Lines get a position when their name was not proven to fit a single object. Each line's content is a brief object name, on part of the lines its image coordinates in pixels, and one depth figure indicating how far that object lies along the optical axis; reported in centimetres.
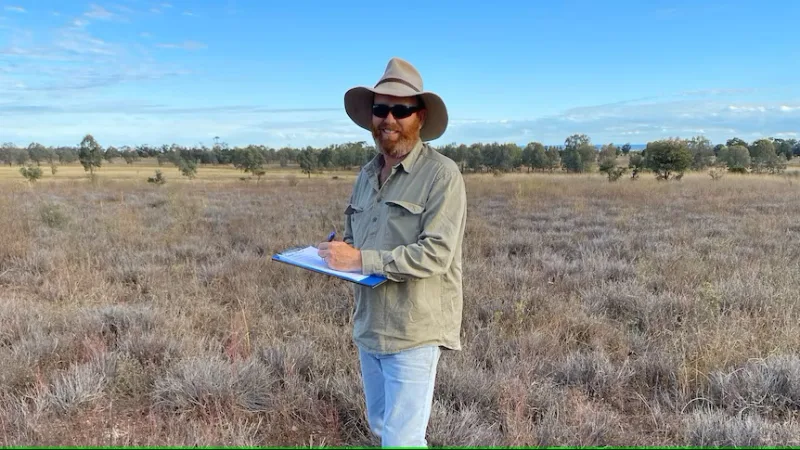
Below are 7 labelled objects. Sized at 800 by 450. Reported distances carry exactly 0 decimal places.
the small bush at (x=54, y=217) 1009
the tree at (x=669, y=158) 2692
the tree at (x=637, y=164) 2661
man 173
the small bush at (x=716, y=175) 2395
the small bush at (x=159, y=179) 2798
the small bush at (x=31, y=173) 2899
